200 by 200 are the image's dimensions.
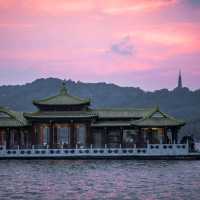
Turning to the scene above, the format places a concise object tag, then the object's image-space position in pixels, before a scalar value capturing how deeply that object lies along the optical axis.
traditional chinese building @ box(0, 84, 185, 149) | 86.38
